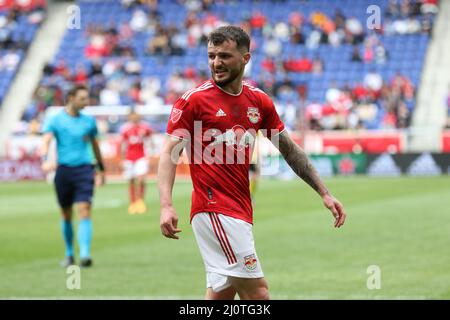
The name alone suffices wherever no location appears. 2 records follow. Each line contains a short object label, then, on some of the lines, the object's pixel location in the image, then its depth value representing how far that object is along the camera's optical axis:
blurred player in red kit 46.03
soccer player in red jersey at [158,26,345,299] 12.96
